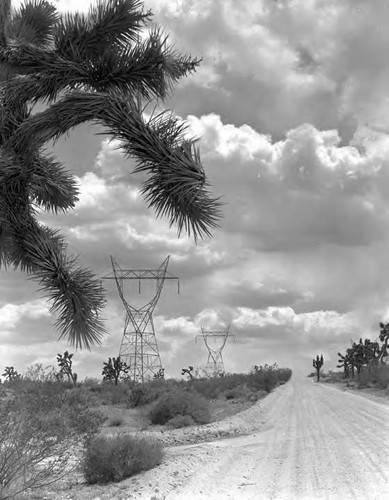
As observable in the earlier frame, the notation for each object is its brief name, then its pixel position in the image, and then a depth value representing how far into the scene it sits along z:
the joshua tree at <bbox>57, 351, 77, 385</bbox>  49.96
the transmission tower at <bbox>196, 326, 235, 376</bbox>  62.31
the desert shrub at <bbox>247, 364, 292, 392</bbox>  45.62
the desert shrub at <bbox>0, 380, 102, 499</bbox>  8.37
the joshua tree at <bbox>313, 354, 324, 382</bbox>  84.75
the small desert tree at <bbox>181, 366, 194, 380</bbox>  69.34
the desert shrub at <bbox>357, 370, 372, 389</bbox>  49.66
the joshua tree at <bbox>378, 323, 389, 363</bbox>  62.44
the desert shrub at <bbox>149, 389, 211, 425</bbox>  22.50
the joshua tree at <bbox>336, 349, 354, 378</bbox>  79.75
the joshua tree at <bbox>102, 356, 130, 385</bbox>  55.09
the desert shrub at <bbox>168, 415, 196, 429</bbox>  21.33
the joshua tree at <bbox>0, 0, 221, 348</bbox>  9.52
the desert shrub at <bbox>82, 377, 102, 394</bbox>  38.80
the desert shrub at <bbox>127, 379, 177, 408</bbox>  28.92
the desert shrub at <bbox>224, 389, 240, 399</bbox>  34.90
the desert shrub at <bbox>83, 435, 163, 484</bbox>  11.17
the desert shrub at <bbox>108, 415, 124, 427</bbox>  22.19
